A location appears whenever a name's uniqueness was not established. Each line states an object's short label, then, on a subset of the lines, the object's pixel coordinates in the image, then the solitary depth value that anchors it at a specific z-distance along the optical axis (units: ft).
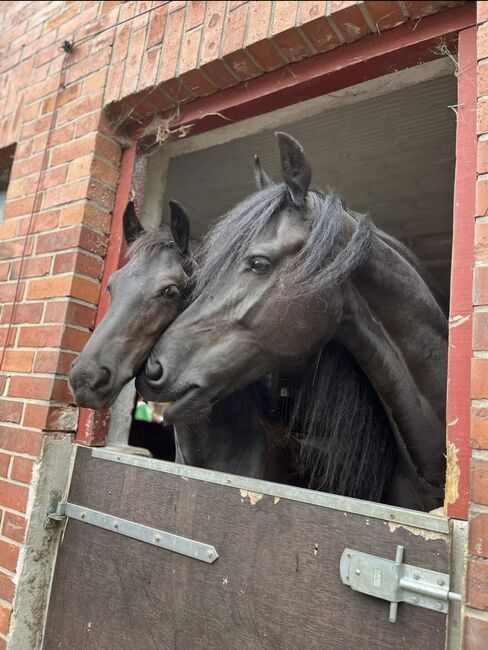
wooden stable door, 3.28
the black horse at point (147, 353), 4.89
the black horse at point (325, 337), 4.49
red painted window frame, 3.47
